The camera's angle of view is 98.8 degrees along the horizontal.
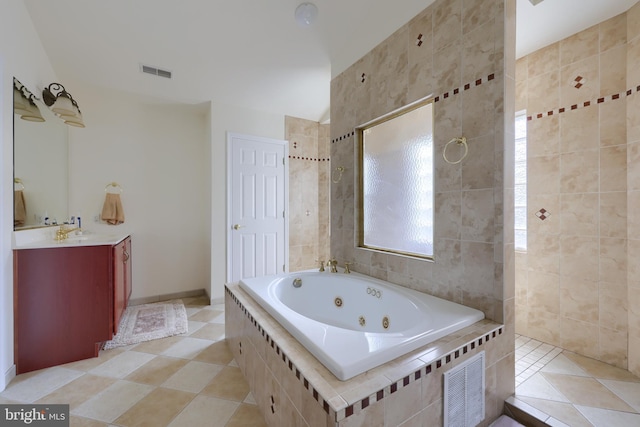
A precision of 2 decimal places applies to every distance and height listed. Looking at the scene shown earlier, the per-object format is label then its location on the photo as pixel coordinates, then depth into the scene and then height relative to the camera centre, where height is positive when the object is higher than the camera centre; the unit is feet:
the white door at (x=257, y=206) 10.43 +0.24
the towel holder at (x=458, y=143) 4.96 +1.20
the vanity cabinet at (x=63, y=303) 5.82 -2.05
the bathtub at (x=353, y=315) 3.37 -1.72
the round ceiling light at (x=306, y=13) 6.34 +4.69
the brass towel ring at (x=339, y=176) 8.12 +1.09
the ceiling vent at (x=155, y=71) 8.26 +4.33
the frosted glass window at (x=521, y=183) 7.21 +0.80
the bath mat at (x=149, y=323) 7.37 -3.39
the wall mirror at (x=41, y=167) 5.98 +1.12
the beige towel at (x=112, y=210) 9.33 +0.06
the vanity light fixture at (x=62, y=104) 7.04 +2.81
